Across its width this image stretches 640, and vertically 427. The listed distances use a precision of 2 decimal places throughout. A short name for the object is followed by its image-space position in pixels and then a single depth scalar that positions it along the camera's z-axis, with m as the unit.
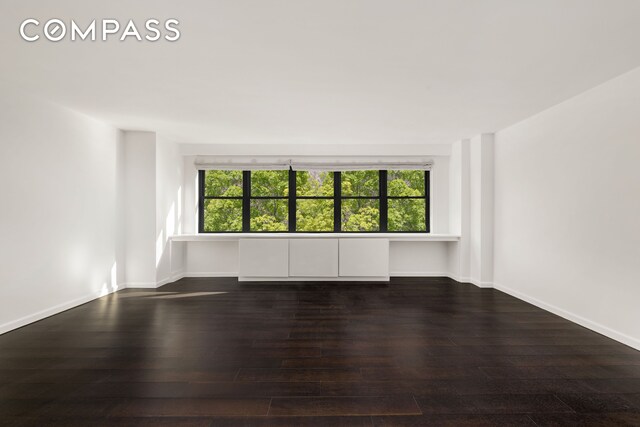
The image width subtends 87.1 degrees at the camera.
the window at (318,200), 6.29
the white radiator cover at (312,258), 5.62
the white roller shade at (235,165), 6.02
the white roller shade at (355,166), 6.03
